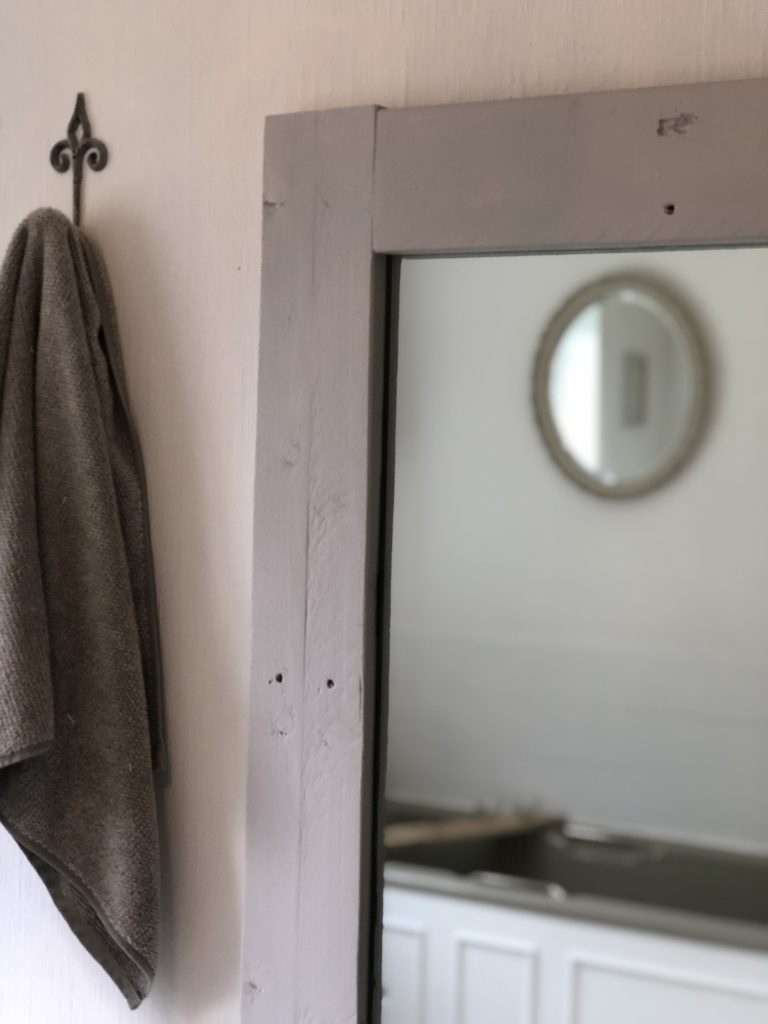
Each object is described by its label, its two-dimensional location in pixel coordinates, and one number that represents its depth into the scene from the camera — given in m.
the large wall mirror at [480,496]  0.71
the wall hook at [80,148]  0.86
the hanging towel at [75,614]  0.77
